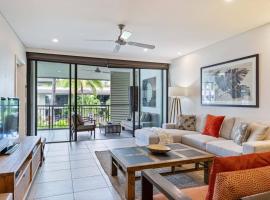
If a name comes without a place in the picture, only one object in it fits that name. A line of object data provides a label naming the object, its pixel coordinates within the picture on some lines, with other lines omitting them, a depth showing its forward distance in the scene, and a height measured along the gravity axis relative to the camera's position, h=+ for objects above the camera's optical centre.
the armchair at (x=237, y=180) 1.12 -0.45
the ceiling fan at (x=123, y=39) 3.44 +1.13
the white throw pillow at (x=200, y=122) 4.76 -0.50
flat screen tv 2.46 -0.28
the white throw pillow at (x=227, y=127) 4.01 -0.52
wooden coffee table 2.44 -0.76
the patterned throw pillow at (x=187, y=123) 4.95 -0.53
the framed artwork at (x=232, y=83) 3.82 +0.40
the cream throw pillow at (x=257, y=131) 3.18 -0.48
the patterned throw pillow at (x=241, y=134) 3.36 -0.54
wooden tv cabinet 1.86 -0.74
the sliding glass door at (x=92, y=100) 5.69 +0.05
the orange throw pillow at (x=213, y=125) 4.20 -0.50
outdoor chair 5.84 -0.69
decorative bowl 2.87 -0.68
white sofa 2.91 -0.72
